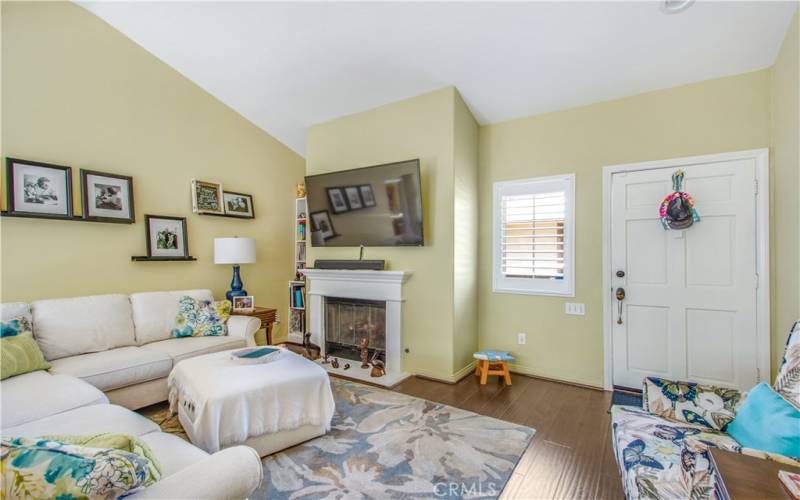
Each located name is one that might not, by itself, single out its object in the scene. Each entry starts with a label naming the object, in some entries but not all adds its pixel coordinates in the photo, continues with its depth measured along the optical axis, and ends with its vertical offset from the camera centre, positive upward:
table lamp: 3.92 -0.06
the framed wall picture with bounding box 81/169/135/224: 3.18 +0.48
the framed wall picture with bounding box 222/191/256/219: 4.34 +0.52
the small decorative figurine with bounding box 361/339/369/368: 3.70 -1.17
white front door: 2.76 -0.34
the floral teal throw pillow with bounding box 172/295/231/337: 3.33 -0.71
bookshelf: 4.94 -0.57
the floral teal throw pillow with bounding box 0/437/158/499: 0.75 -0.51
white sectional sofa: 1.08 -0.83
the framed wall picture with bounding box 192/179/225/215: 3.99 +0.57
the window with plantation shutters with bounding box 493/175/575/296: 3.45 +0.05
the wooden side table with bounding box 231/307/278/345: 3.97 -0.81
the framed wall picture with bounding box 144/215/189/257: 3.64 +0.12
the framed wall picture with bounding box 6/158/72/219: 2.80 +0.50
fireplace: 3.67 -0.84
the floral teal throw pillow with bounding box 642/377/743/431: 1.73 -0.85
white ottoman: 2.00 -0.97
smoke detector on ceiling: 2.20 +1.49
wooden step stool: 3.34 -1.16
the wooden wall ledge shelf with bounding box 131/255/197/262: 3.51 -0.12
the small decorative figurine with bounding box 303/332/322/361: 4.08 -1.23
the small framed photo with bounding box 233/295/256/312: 4.04 -0.67
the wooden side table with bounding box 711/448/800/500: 0.93 -0.68
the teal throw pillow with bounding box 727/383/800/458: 1.25 -0.73
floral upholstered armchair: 1.31 -0.89
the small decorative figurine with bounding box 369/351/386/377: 3.46 -1.25
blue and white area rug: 1.86 -1.31
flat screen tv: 3.50 +0.41
